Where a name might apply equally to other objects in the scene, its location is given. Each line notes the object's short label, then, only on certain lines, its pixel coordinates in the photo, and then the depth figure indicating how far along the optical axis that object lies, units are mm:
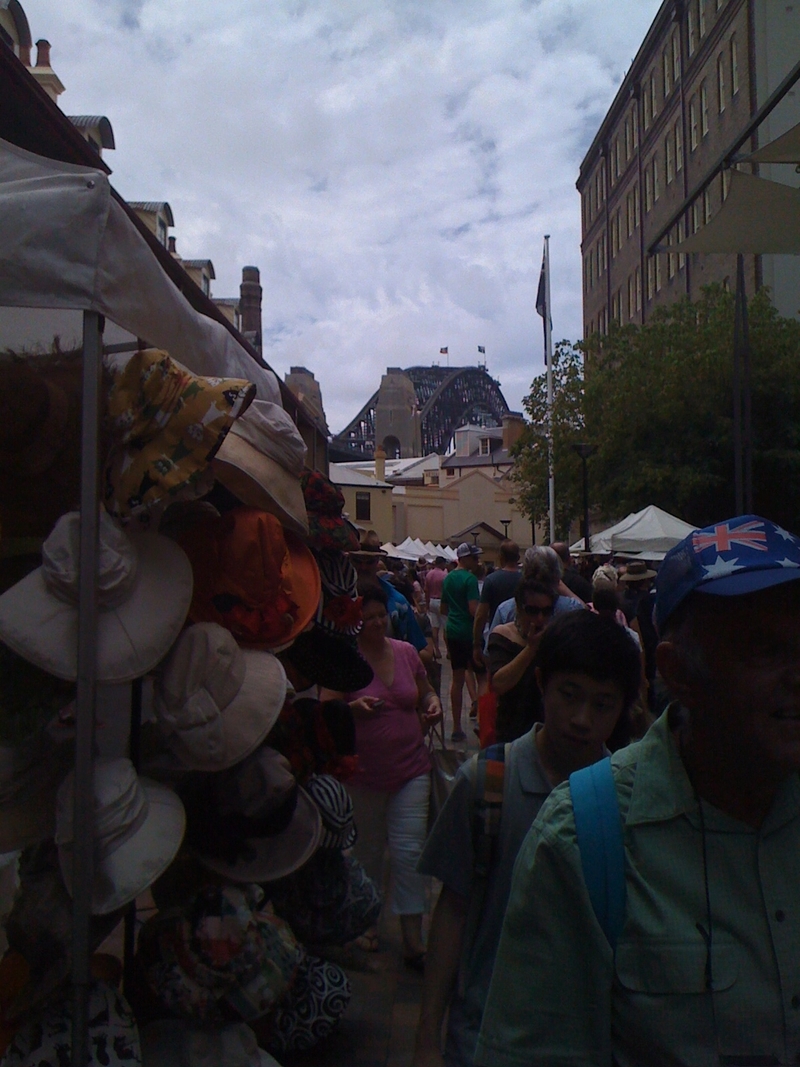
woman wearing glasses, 3957
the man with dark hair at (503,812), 2301
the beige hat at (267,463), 3125
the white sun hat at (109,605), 2453
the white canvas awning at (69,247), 2424
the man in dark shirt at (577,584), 7480
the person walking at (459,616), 9789
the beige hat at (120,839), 2500
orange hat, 3062
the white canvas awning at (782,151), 4648
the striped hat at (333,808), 3284
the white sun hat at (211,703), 2695
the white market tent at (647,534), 15398
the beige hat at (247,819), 2867
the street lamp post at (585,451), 20970
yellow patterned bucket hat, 2621
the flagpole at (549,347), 30469
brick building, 32531
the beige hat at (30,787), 2557
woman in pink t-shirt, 4617
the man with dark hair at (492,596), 6980
